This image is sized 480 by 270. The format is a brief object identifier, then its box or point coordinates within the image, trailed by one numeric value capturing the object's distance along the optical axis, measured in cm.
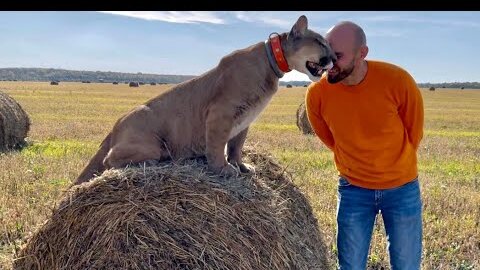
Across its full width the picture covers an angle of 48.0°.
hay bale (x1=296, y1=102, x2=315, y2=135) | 1950
